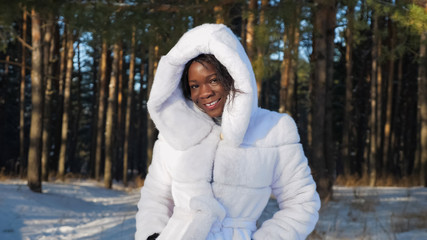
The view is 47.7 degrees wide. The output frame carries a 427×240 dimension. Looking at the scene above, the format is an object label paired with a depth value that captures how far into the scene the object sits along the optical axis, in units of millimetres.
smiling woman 2209
